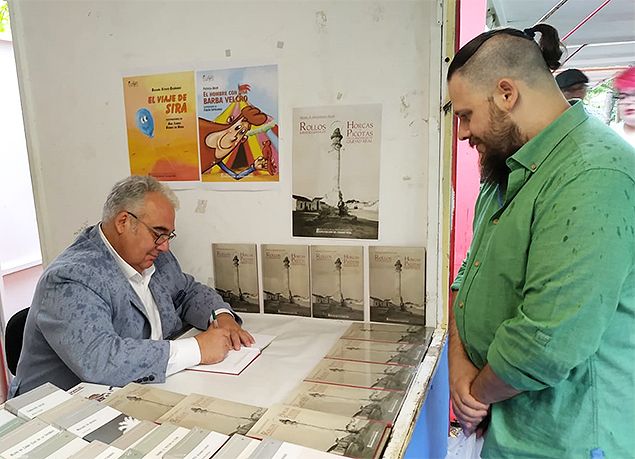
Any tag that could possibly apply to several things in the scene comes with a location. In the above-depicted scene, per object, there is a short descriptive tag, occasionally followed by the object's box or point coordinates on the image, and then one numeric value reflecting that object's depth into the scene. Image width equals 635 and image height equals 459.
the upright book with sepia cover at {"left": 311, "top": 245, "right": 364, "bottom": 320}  1.59
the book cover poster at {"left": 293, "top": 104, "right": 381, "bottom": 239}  1.53
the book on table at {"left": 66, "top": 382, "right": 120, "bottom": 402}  1.11
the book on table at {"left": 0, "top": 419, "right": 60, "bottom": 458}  0.83
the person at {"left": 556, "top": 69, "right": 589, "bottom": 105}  2.15
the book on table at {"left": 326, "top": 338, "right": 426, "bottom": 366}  1.31
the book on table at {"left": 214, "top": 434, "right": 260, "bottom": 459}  0.83
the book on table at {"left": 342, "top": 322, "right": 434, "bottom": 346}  1.45
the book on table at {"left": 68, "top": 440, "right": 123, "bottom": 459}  0.82
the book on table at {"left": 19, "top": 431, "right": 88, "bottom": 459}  0.82
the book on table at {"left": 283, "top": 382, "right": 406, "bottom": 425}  1.03
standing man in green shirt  0.78
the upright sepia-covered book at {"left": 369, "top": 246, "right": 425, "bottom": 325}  1.54
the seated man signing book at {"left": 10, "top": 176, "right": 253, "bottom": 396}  1.20
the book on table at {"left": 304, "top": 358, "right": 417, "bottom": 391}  1.17
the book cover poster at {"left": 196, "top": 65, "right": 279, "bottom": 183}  1.61
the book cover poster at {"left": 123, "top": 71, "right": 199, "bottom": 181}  1.70
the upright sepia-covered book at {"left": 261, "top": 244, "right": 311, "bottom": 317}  1.64
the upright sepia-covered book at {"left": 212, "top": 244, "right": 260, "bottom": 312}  1.71
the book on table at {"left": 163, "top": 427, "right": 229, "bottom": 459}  0.83
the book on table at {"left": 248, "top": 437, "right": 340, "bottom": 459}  0.82
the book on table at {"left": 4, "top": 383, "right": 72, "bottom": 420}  0.96
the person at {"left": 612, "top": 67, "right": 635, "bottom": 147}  2.68
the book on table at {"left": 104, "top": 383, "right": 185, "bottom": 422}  1.02
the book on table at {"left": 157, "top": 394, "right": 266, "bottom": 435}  0.96
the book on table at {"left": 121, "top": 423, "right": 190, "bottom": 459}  0.83
